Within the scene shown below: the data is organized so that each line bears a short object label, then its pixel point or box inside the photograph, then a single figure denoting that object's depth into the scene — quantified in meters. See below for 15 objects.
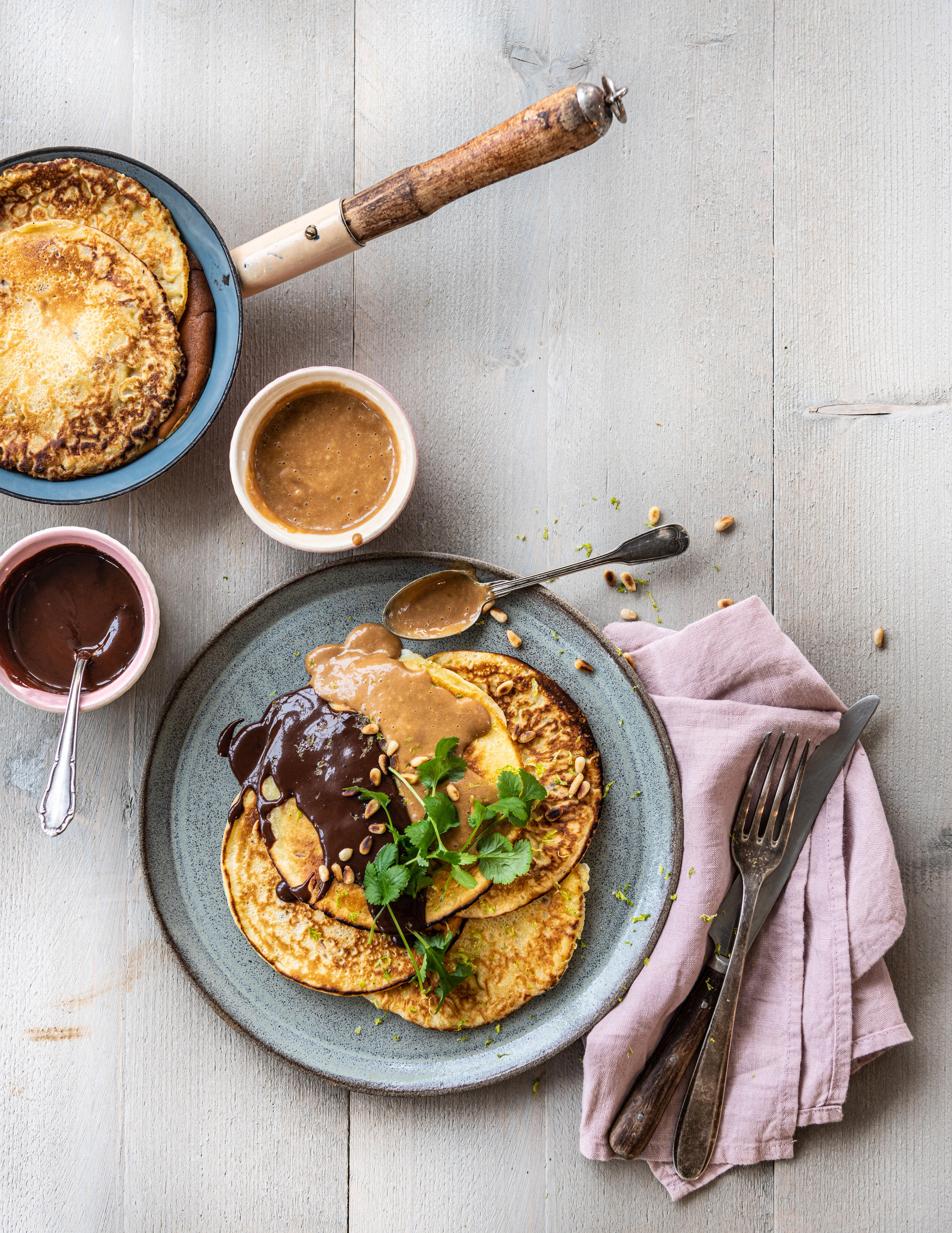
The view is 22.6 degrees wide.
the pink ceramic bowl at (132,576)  1.04
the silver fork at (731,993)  1.05
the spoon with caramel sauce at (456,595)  1.06
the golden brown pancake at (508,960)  1.05
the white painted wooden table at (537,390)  1.08
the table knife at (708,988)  1.05
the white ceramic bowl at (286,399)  1.04
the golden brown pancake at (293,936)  1.05
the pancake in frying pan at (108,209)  1.04
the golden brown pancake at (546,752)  1.05
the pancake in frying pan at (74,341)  1.04
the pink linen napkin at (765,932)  1.05
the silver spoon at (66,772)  1.04
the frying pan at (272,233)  1.01
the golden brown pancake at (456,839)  1.04
